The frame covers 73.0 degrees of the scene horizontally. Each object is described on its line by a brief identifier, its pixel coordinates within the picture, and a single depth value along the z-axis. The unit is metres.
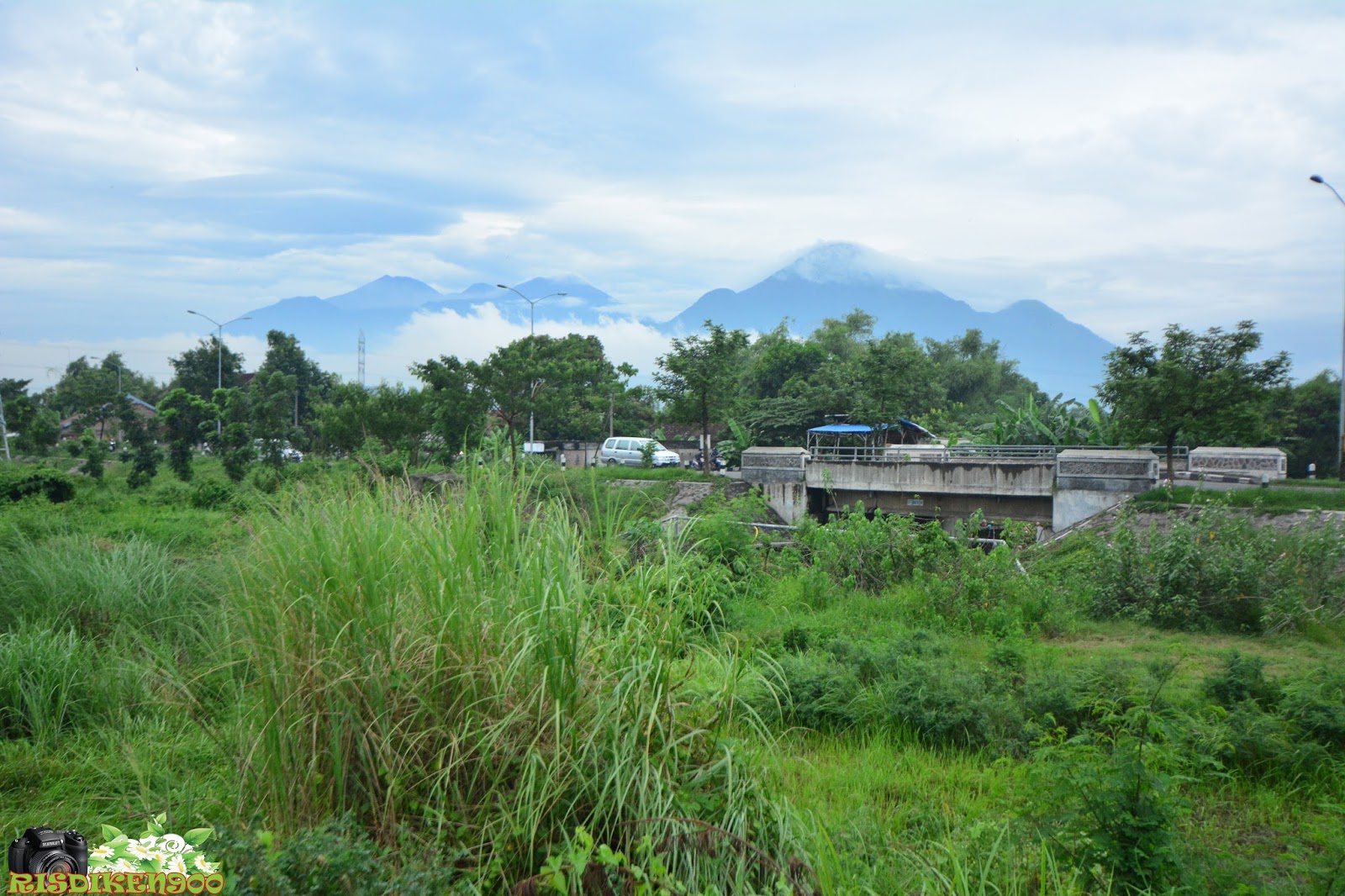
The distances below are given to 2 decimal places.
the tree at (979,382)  61.75
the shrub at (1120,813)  3.55
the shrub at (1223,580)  9.69
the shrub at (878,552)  11.17
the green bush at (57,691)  6.25
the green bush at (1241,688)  6.09
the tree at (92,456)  25.51
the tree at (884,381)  40.78
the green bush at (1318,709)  5.40
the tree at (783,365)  57.59
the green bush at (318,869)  2.80
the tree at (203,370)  48.25
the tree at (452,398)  29.44
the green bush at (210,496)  21.42
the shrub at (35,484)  19.50
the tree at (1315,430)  36.16
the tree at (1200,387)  20.66
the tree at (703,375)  36.19
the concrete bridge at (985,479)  19.03
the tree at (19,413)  29.36
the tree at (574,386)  32.47
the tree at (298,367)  48.59
